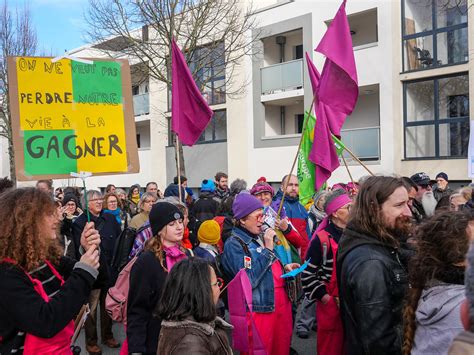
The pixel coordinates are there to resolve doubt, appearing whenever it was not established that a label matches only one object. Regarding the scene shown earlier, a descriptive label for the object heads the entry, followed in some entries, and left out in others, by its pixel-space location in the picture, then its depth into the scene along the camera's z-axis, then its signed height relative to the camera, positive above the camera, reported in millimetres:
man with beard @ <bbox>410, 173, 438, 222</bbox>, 6273 -660
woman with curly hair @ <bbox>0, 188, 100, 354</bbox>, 2375 -603
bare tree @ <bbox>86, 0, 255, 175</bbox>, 17312 +4671
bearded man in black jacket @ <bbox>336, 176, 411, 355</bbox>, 2531 -628
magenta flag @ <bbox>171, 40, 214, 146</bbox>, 5926 +613
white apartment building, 15891 +2094
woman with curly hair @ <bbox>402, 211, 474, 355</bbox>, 2238 -648
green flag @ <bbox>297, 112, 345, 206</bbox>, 6219 -215
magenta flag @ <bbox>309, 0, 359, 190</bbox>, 5270 +653
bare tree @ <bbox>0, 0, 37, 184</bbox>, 22795 +5445
